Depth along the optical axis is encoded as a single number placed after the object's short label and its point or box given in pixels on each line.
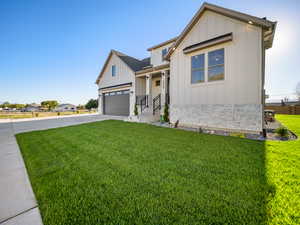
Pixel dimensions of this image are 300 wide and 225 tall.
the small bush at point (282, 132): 4.91
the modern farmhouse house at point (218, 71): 5.43
